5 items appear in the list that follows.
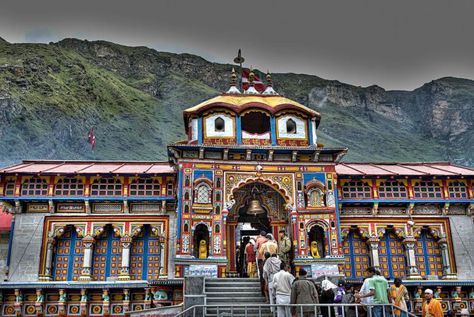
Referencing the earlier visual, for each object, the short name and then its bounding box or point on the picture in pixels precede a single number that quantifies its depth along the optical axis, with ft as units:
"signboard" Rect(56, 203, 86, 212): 73.26
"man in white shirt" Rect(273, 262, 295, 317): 41.19
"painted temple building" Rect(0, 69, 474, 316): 67.67
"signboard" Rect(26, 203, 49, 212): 72.59
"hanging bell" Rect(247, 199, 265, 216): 70.74
